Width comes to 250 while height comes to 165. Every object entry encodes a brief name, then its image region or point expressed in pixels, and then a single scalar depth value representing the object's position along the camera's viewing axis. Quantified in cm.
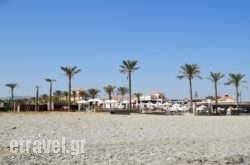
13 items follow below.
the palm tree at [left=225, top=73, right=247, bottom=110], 5030
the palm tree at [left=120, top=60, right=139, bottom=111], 4833
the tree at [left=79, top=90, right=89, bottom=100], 7265
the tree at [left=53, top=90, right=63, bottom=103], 7573
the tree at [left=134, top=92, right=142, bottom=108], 7069
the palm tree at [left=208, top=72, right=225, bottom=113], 5017
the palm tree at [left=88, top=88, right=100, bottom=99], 6683
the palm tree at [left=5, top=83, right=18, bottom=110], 5908
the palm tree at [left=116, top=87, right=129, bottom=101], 7083
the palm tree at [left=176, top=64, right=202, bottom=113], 4734
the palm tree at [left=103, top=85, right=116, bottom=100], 6630
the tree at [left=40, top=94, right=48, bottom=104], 7173
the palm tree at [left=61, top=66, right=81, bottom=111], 5038
